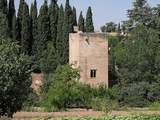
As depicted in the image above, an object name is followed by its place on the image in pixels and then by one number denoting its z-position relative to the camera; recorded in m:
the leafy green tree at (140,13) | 78.81
